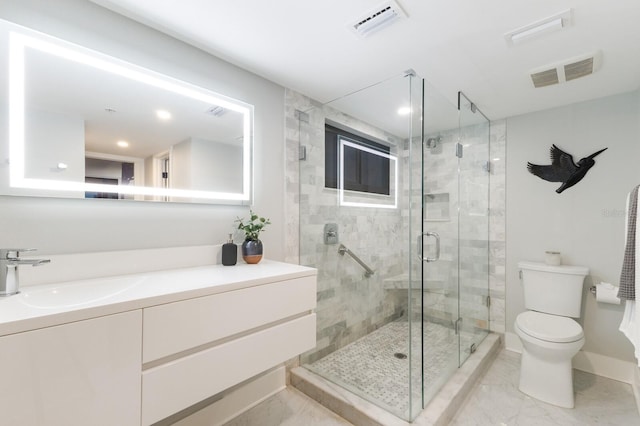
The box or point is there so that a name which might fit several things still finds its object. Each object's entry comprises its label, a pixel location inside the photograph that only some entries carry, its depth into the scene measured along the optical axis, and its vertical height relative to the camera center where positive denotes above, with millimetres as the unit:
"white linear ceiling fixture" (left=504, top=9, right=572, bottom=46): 1379 +936
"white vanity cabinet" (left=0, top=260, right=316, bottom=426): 789 -452
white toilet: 1852 -813
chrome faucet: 1028 -199
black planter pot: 1713 -240
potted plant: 1716 -157
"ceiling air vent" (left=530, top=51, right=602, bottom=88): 1730 +919
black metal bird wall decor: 2328 +357
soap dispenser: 1654 -250
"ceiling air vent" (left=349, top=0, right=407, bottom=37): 1333 +948
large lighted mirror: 1156 +402
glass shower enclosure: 1806 -171
